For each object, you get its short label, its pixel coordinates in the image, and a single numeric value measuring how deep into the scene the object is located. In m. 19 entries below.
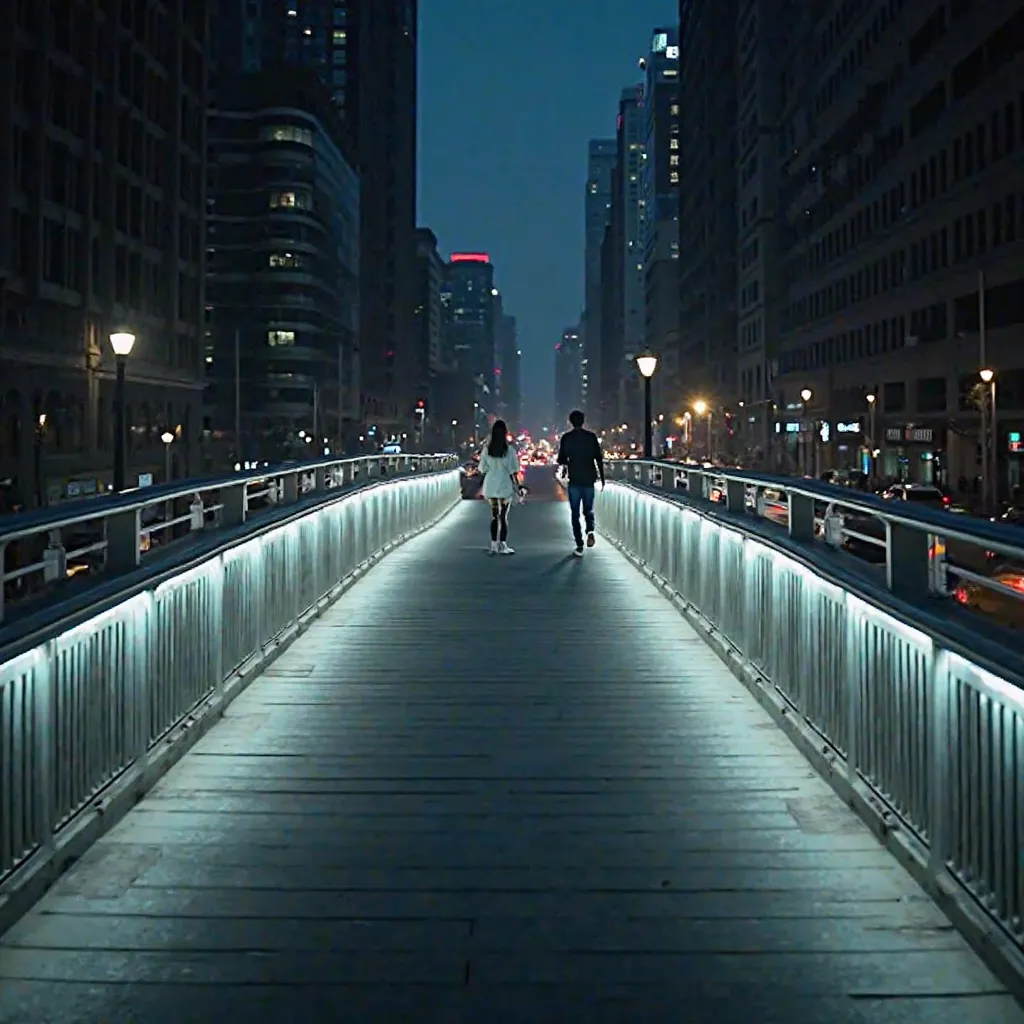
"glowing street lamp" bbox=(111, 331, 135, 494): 28.14
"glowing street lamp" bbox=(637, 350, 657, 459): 25.31
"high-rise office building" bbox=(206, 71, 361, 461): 127.19
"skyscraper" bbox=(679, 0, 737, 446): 127.62
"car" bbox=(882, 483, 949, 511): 41.97
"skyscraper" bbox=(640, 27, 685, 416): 177.00
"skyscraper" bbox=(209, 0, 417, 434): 186.62
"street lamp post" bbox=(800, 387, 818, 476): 84.62
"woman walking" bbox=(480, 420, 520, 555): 19.86
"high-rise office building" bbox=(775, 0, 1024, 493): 54.88
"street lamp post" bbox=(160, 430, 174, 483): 73.93
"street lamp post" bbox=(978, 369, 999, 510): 50.67
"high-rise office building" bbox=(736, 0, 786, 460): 103.06
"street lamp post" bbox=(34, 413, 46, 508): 58.81
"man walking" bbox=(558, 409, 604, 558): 19.41
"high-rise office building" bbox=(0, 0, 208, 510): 59.62
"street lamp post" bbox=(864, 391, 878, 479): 70.69
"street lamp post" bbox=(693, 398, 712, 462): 117.21
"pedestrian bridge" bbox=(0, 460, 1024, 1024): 4.79
